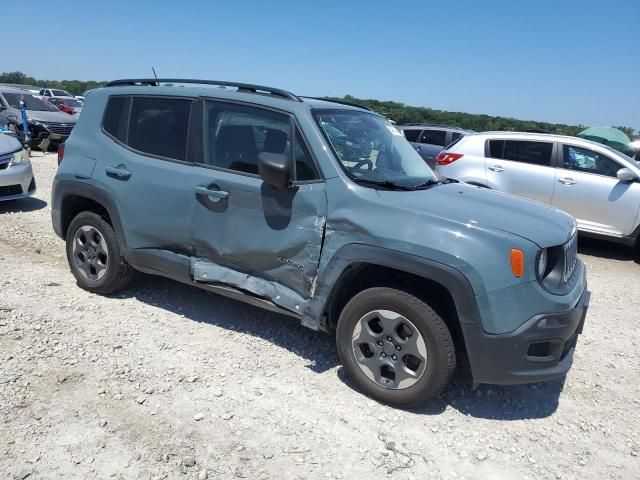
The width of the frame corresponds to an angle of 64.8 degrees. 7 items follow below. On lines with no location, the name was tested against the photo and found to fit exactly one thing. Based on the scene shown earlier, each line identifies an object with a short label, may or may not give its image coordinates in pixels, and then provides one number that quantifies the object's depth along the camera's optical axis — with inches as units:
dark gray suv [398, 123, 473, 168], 489.5
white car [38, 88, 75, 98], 1283.2
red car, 989.2
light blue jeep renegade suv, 114.7
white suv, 287.0
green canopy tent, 599.0
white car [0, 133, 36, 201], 289.6
